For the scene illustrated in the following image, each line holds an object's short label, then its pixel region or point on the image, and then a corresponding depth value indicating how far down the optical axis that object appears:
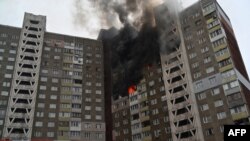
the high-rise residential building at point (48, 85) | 85.06
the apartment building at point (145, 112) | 81.94
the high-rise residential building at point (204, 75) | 66.50
